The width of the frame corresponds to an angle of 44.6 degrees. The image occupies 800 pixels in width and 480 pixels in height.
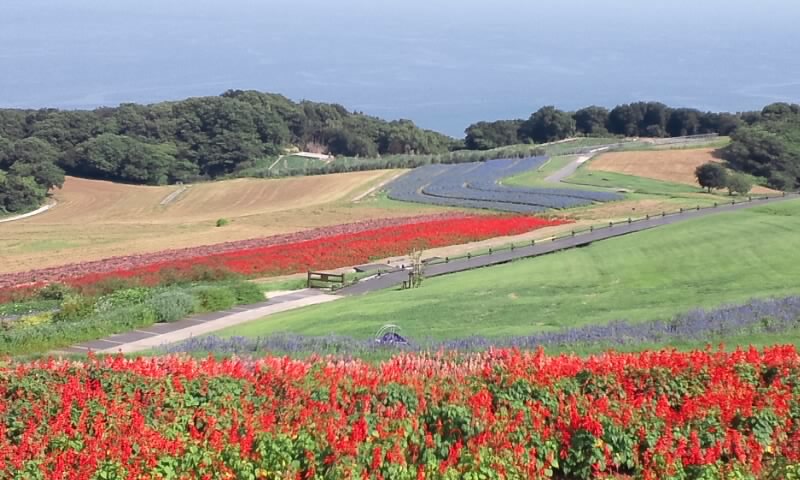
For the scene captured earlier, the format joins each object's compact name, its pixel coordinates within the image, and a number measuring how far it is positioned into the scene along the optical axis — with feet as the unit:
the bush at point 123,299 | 110.16
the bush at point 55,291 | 124.36
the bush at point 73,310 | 105.09
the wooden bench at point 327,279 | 127.00
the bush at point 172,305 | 102.17
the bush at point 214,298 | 109.40
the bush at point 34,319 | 102.56
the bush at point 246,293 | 114.42
